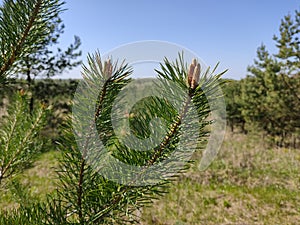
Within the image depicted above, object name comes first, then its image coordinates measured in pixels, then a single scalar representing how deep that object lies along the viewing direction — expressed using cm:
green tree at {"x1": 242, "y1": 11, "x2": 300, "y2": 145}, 523
